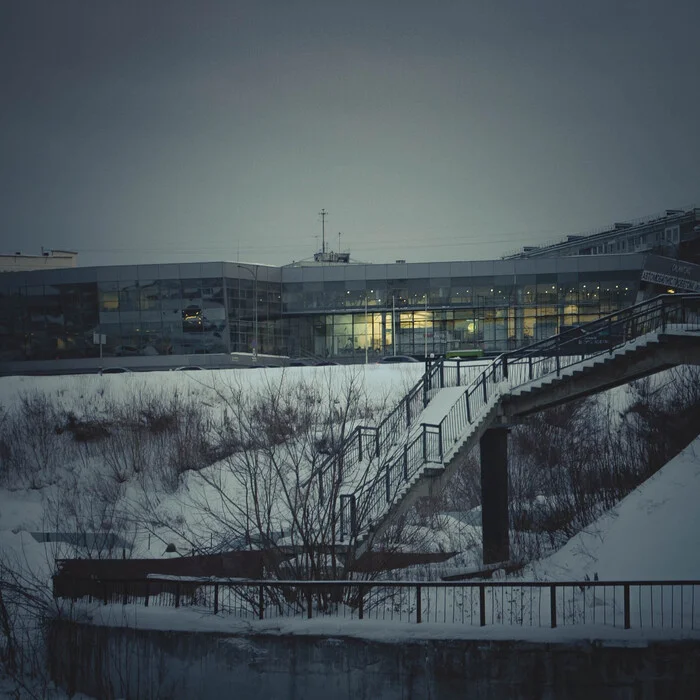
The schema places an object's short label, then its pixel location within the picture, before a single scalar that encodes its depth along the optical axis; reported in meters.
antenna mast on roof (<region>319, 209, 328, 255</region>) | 107.39
